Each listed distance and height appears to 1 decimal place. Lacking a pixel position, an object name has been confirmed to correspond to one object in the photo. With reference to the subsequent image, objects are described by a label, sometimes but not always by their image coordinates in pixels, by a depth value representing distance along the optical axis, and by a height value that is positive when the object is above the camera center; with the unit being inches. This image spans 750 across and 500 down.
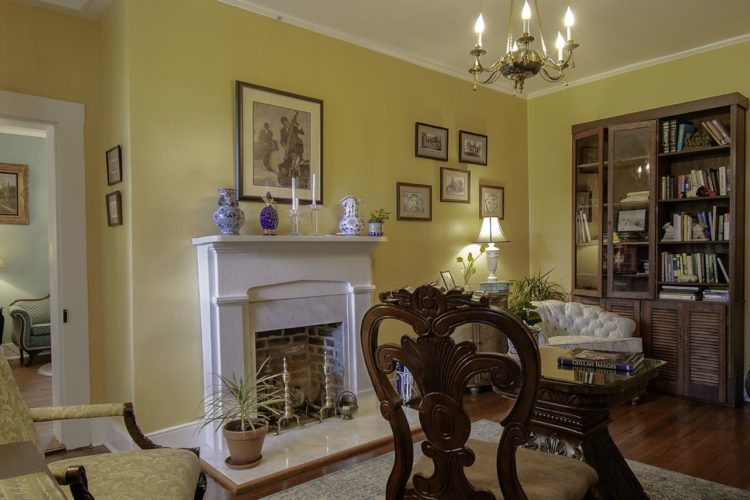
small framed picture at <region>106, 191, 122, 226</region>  119.0 +8.1
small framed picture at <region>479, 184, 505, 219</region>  194.5 +14.5
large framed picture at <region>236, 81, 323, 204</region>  130.5 +26.1
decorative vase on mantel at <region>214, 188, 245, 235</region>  118.9 +6.4
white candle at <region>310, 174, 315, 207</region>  135.4 +13.6
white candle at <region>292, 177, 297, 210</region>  130.9 +11.2
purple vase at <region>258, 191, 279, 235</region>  126.0 +5.4
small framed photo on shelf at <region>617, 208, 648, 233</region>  171.5 +5.7
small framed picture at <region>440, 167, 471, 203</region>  180.1 +19.4
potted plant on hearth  109.9 -40.3
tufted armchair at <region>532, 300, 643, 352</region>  157.4 -30.1
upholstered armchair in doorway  228.2 -40.2
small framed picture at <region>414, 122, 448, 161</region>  171.8 +33.8
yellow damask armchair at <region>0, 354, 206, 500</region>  63.4 -30.6
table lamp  184.5 +0.1
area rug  98.1 -50.0
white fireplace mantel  119.1 -13.4
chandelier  92.9 +33.0
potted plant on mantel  149.3 +4.8
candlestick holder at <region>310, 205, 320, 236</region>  139.5 +5.0
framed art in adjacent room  249.1 +24.8
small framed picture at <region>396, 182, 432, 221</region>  166.1 +12.6
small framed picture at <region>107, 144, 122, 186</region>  118.6 +18.4
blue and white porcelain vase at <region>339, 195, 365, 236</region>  143.4 +5.8
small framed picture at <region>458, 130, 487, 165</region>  186.7 +34.1
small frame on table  177.7 -14.0
